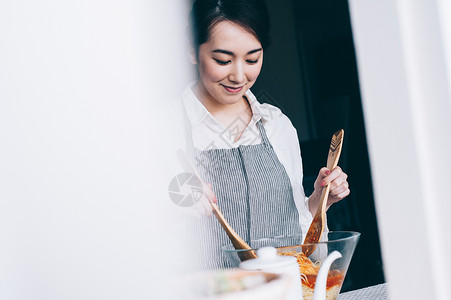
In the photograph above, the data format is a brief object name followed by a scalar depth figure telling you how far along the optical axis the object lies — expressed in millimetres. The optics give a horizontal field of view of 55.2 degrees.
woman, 901
